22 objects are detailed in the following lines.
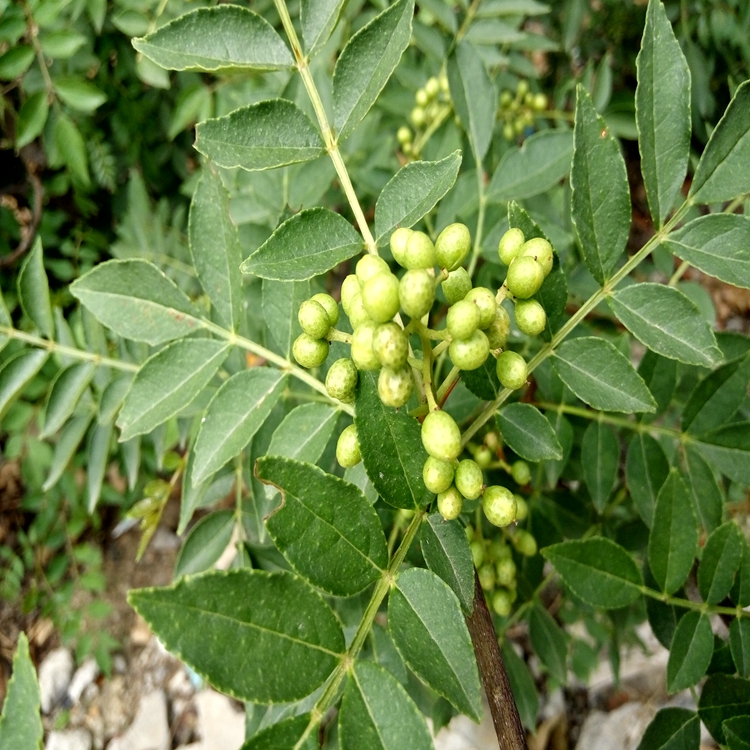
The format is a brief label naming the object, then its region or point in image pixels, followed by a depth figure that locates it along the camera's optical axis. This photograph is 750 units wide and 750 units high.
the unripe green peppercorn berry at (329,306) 0.11
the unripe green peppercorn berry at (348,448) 0.11
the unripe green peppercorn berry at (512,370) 0.10
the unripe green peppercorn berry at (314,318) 0.11
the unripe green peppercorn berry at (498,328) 0.10
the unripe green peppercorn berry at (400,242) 0.10
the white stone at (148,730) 0.31
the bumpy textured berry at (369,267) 0.10
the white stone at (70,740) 0.31
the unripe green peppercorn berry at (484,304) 0.10
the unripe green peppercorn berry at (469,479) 0.10
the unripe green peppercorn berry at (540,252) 0.10
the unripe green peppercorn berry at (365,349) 0.10
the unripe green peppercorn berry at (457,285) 0.10
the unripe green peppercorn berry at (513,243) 0.11
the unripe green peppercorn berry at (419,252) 0.10
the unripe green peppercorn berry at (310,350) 0.11
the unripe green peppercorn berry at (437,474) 0.10
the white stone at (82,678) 0.32
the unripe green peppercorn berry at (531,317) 0.10
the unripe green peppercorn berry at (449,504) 0.10
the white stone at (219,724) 0.29
